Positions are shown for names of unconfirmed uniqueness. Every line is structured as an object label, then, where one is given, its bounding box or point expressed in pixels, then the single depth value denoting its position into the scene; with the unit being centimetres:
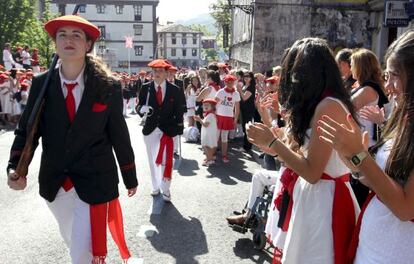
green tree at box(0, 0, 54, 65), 2906
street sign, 1136
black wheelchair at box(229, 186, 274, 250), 468
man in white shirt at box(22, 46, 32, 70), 2342
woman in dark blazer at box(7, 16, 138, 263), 307
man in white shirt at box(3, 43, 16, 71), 2177
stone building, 2105
